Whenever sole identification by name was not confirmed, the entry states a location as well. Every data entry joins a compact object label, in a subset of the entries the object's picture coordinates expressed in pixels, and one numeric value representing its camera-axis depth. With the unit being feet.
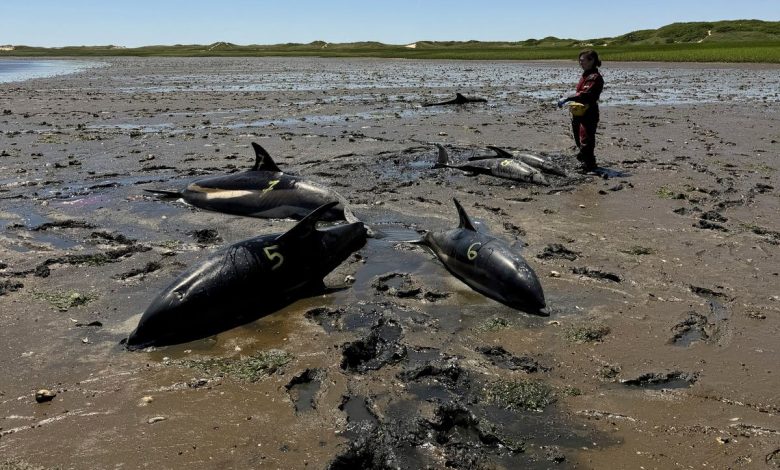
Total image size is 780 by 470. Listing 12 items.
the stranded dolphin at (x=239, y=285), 19.34
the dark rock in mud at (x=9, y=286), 23.56
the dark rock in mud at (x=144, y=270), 25.09
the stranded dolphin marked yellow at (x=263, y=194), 33.14
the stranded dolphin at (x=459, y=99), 87.92
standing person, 43.68
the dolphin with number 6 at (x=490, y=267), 21.67
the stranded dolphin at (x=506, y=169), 40.14
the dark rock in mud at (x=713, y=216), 31.89
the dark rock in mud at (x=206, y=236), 30.01
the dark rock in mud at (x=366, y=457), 13.74
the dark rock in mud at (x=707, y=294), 22.66
